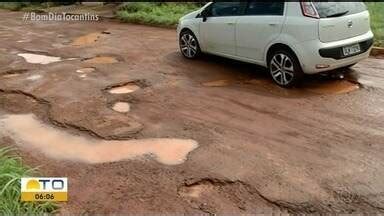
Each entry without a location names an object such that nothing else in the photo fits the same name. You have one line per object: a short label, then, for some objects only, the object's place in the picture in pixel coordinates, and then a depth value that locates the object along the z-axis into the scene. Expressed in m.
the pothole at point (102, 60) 9.97
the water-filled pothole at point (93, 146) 5.52
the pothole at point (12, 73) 9.21
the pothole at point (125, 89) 7.88
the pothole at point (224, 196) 4.40
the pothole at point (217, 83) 7.95
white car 6.98
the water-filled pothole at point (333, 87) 7.27
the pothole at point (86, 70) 9.30
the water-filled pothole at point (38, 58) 10.27
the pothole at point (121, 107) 7.01
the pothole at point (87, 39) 12.25
